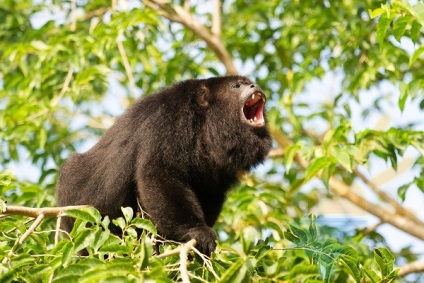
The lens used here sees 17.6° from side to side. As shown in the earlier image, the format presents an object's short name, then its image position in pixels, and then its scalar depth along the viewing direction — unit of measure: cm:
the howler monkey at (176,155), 680
